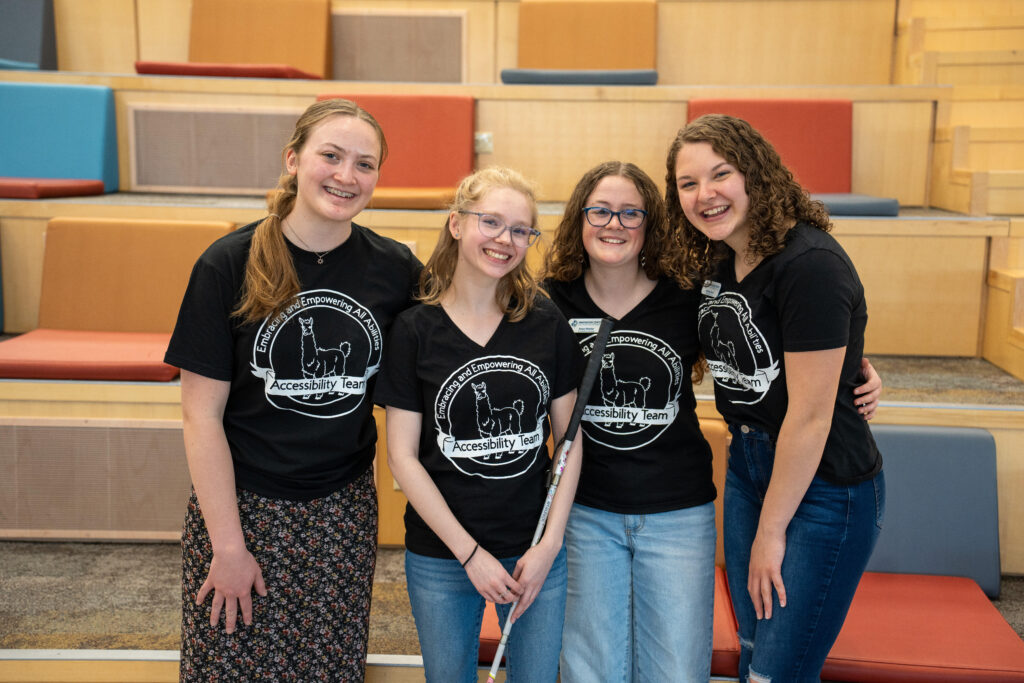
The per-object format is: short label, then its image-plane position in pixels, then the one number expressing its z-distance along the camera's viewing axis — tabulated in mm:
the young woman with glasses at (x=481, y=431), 1400
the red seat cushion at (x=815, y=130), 3170
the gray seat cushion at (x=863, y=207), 2771
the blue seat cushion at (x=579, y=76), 3281
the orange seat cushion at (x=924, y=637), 1779
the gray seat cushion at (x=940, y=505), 2154
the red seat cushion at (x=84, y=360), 2416
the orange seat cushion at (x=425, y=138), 3277
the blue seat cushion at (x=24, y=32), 3953
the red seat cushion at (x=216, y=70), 3387
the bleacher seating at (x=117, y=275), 2703
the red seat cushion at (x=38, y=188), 2922
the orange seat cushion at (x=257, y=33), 4027
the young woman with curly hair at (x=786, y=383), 1362
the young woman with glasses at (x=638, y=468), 1507
